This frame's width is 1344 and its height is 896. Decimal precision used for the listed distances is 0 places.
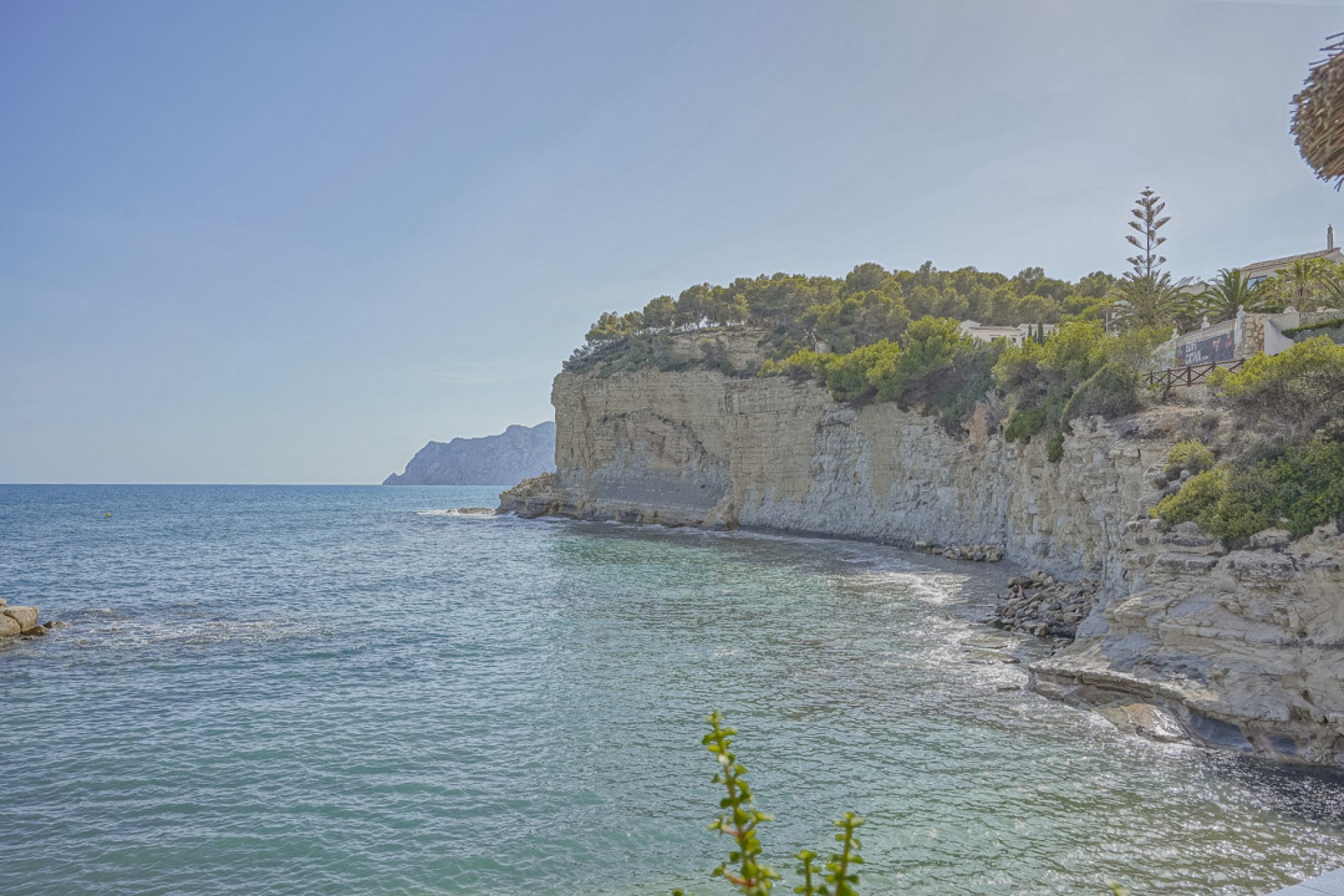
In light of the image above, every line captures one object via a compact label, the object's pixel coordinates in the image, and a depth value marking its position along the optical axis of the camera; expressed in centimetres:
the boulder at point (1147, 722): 1089
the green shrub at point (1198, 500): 1247
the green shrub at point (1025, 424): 2709
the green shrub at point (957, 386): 3547
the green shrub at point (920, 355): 3762
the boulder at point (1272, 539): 1120
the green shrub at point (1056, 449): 2464
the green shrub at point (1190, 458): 1409
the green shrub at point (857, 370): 4112
